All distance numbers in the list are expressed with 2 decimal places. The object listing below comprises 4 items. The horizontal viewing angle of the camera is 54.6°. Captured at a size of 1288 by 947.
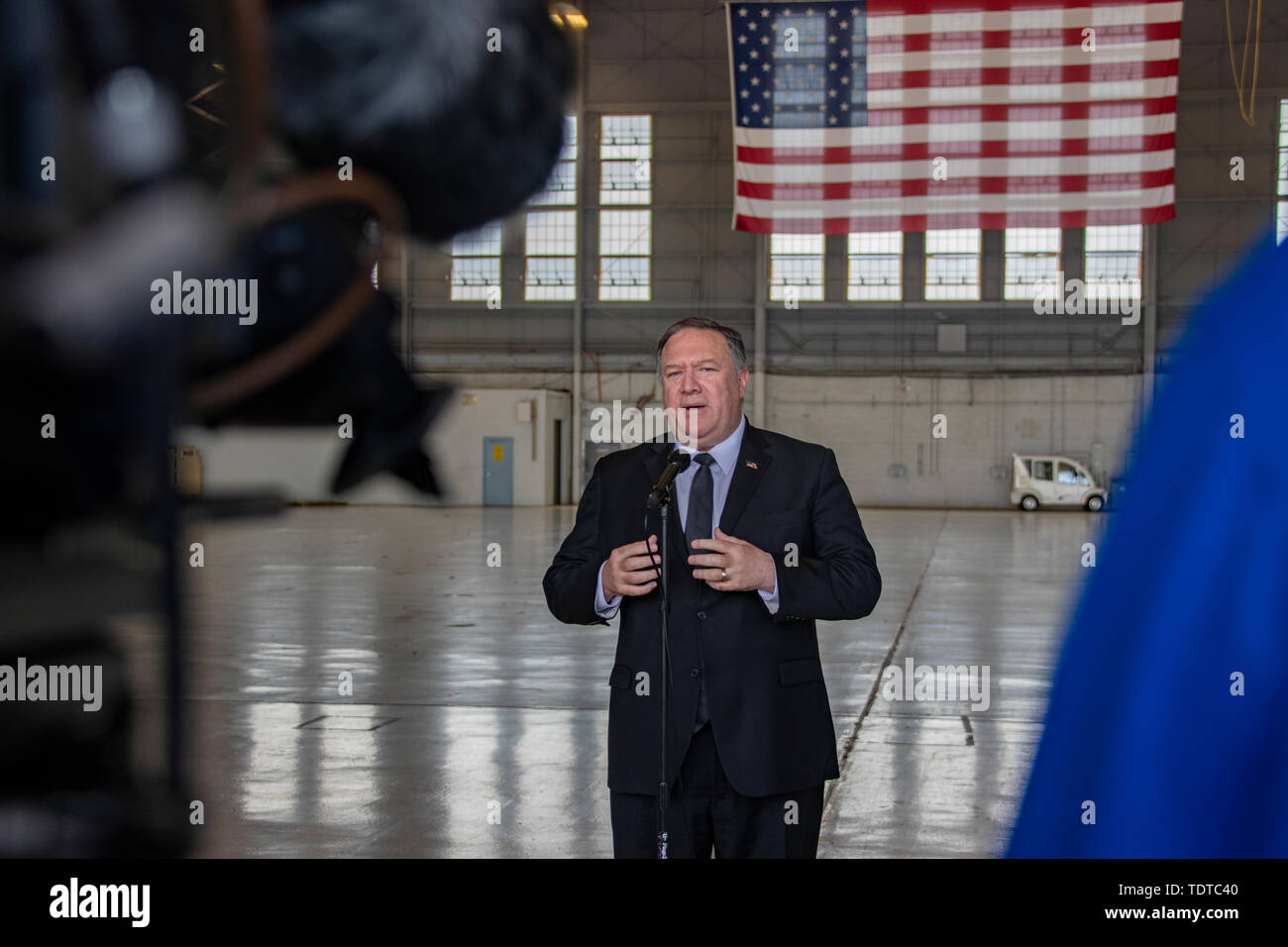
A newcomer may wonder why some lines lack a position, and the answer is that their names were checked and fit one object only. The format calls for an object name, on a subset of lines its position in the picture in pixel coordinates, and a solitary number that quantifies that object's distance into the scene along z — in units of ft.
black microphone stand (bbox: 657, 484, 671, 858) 7.72
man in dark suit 8.44
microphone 7.26
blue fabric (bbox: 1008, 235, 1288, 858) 2.46
